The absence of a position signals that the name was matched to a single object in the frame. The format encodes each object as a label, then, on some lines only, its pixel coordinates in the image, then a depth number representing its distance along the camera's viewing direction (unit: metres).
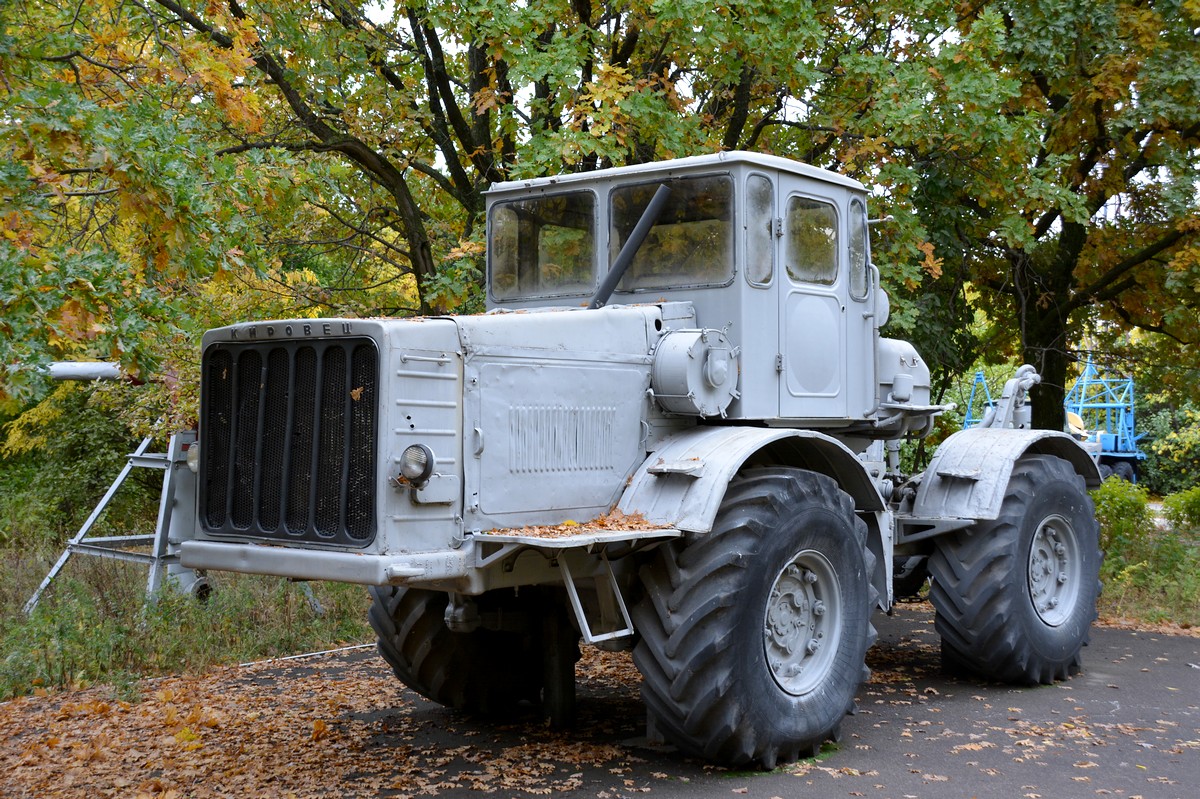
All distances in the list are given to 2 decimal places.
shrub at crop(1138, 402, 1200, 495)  27.80
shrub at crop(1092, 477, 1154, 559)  12.43
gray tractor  5.47
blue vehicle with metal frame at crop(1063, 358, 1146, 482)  29.11
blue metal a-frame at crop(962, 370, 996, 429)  28.00
